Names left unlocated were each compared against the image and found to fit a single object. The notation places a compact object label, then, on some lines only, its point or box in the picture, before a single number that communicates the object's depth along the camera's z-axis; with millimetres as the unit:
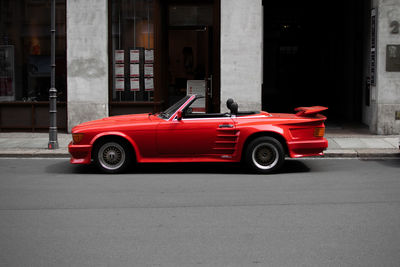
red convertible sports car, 9914
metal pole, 12961
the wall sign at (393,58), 14922
